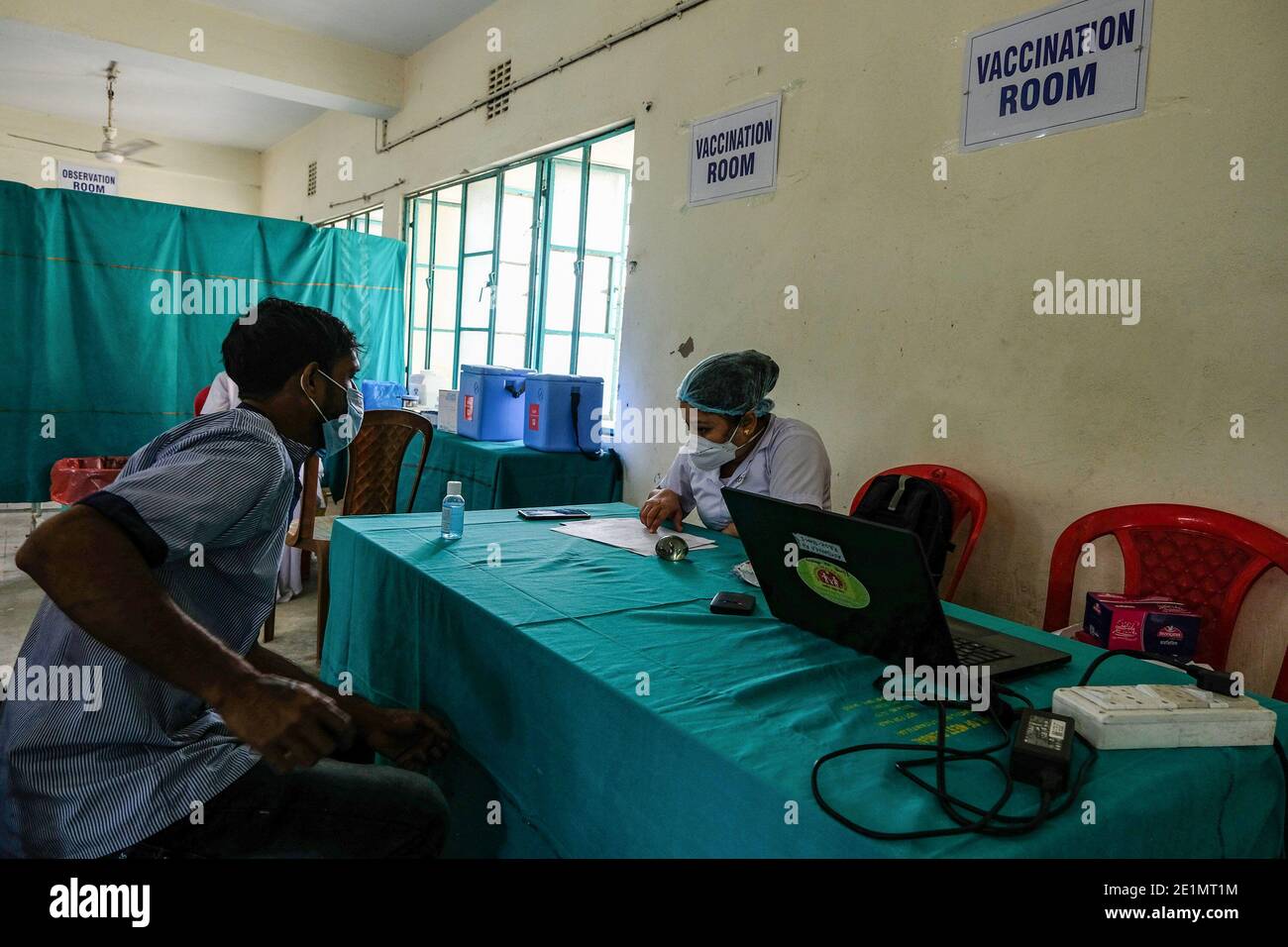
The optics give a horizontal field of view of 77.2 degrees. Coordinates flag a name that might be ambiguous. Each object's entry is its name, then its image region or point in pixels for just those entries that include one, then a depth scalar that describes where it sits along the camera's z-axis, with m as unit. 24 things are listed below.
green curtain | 4.64
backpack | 2.33
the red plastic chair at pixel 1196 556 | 1.88
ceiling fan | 7.30
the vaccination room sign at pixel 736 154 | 3.13
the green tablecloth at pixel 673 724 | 0.90
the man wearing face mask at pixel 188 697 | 0.99
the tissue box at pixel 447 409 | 4.28
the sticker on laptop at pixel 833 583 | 1.24
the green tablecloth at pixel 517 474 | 3.67
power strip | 0.99
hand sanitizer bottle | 2.06
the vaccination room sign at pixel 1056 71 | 2.08
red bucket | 4.35
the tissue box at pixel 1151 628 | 1.81
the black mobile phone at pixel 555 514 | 2.43
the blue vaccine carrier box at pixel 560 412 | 3.77
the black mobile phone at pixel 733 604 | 1.52
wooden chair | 3.70
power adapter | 0.87
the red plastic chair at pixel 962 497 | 2.38
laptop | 1.11
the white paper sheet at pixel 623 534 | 2.12
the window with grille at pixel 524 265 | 4.61
